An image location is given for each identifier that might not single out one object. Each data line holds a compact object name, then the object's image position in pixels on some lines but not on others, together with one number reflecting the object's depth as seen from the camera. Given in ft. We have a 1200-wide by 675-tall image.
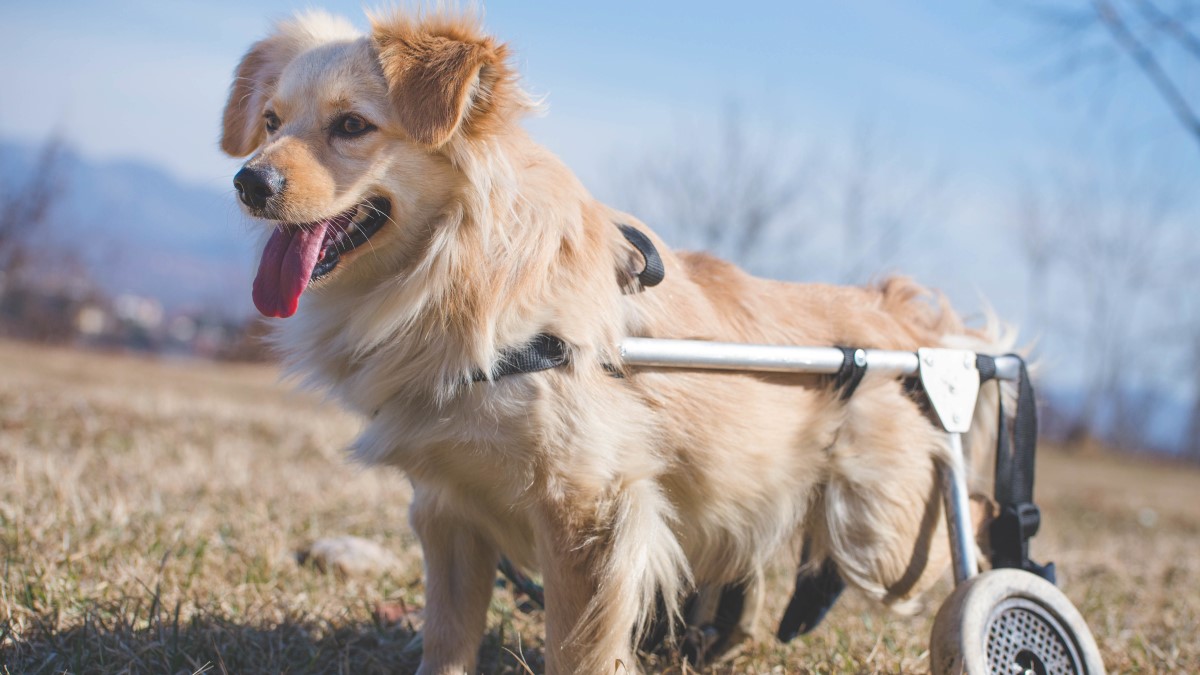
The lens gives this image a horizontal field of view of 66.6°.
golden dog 7.82
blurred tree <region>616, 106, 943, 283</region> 70.95
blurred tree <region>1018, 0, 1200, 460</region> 85.56
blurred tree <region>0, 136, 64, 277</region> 48.47
